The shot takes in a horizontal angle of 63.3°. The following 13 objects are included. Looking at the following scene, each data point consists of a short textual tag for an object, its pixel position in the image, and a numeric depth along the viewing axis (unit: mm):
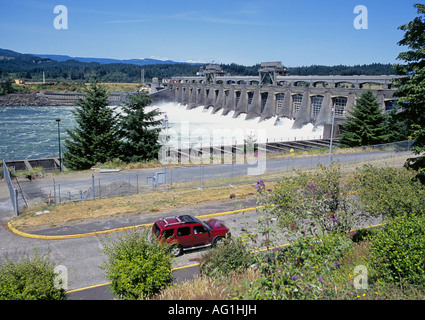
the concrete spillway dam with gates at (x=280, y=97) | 57619
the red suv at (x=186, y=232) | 13555
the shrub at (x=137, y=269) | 8930
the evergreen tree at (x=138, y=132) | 35344
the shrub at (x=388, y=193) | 11688
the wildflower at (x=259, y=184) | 8805
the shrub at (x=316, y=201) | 11461
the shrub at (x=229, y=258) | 10172
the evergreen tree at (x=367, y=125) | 39906
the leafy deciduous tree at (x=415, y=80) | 17906
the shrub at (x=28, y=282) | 7562
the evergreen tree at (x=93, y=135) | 34750
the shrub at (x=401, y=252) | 8195
